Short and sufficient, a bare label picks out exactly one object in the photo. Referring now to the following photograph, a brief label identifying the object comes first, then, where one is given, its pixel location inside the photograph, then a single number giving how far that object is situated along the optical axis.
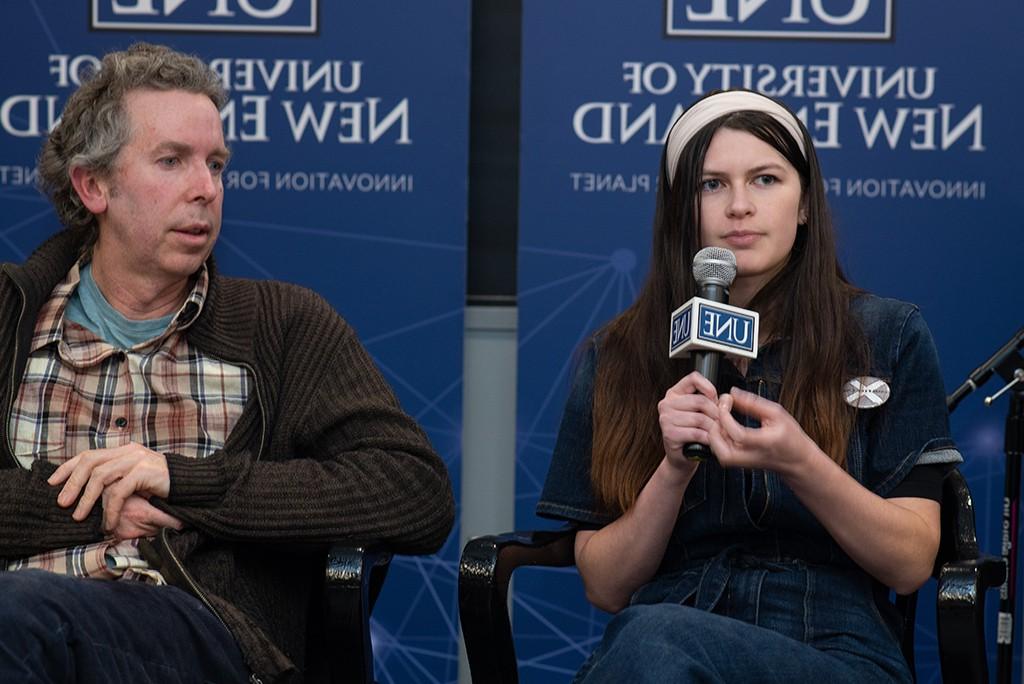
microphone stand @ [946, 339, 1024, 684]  7.10
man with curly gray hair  5.16
